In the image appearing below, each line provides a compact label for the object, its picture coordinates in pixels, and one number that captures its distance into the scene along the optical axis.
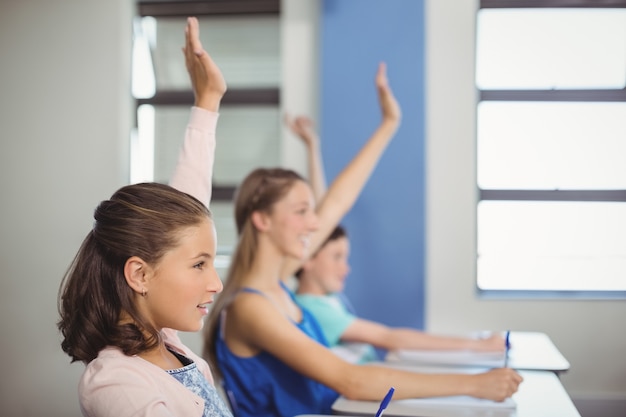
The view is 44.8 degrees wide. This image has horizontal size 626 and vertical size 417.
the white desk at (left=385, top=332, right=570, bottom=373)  2.48
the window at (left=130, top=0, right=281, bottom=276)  4.43
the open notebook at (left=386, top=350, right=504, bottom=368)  2.52
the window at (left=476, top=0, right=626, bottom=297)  4.29
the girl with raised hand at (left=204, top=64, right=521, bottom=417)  1.79
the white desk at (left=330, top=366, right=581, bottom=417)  1.69
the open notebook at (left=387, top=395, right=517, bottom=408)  1.77
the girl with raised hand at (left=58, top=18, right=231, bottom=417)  1.19
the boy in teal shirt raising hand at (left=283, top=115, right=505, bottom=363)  2.78
